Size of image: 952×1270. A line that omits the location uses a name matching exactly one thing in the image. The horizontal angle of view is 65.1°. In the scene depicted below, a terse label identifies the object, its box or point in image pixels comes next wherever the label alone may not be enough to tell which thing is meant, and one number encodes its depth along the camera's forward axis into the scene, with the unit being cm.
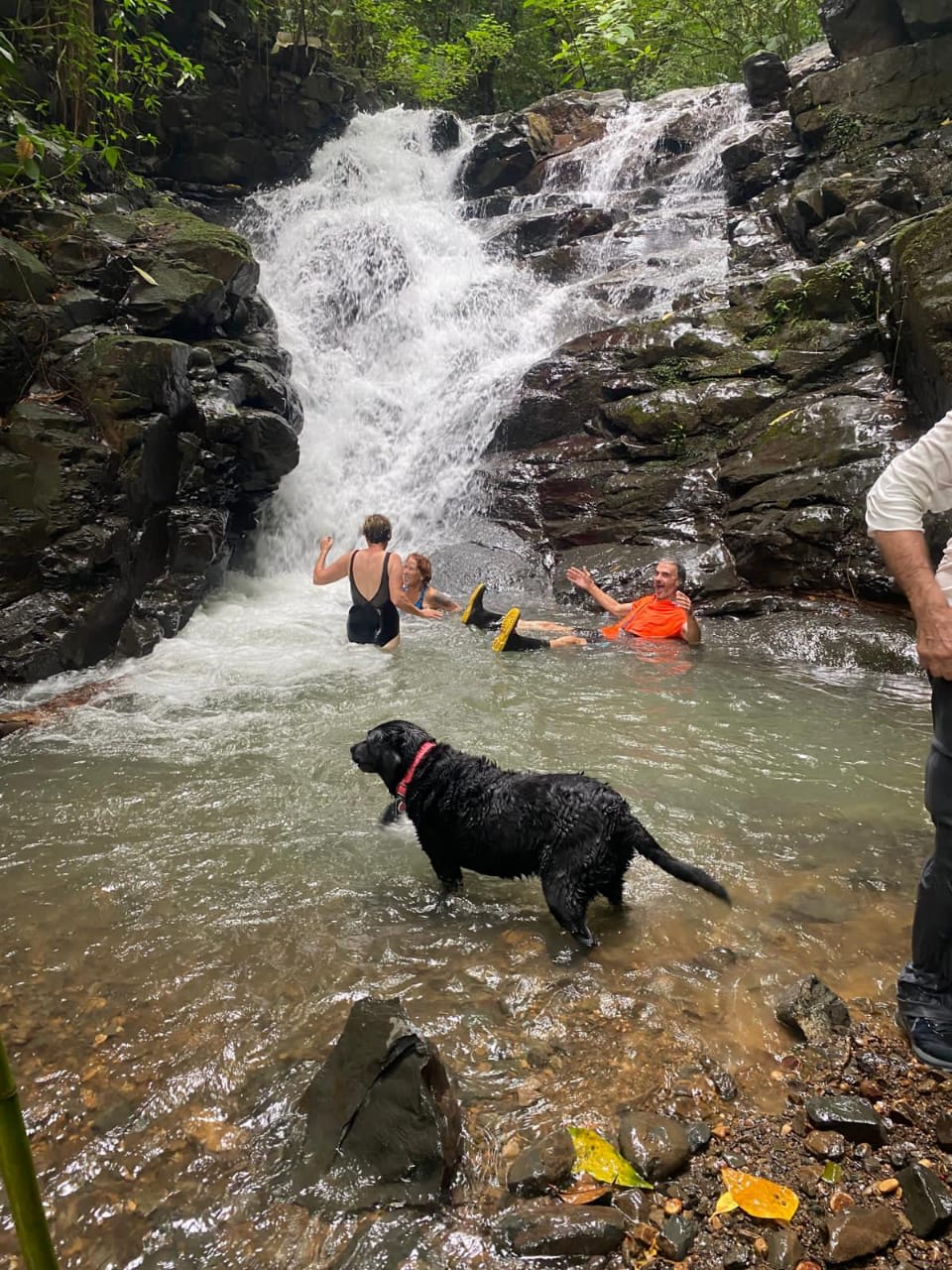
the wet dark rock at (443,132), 2161
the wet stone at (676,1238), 184
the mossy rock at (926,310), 789
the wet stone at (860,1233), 179
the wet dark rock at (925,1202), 182
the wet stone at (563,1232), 186
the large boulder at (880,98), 1425
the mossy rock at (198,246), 1045
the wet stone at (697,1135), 216
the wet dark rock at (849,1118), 212
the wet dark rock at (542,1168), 206
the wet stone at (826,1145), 208
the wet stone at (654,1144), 208
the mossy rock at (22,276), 826
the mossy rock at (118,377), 841
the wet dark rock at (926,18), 1388
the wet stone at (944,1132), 209
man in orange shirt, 808
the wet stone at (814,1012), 260
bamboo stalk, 86
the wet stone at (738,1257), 181
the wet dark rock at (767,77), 1847
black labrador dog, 320
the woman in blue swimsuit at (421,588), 908
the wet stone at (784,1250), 179
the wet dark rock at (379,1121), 207
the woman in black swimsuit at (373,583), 786
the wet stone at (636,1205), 195
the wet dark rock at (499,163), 2078
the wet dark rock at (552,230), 1762
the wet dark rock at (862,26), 1482
